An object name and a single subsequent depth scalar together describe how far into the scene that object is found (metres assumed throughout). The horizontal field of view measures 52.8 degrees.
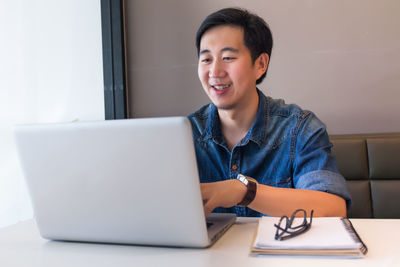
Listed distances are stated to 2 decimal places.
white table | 0.64
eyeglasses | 0.72
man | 1.27
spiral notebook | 0.65
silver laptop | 0.65
